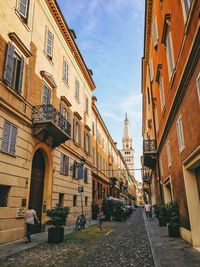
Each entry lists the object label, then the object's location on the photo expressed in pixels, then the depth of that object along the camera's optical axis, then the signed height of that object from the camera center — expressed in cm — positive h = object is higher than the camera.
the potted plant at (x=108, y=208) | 2491 -4
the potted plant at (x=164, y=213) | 1184 -29
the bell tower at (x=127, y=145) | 14300 +3599
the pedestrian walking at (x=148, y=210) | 2558 -30
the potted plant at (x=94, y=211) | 2523 -32
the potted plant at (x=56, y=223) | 1073 -64
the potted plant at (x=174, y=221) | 1121 -64
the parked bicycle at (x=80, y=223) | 1539 -93
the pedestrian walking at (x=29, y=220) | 1071 -49
